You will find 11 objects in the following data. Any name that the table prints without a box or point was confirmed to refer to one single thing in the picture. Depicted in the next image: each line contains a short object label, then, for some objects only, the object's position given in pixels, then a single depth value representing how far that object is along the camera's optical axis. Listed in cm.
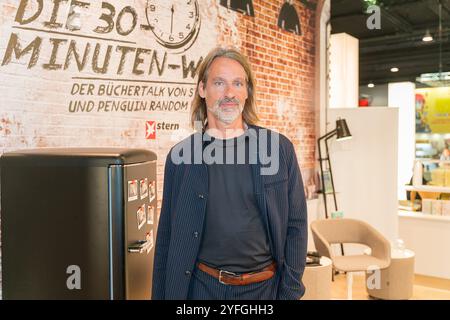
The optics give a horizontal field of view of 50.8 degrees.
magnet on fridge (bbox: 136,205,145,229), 241
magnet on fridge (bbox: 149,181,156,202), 259
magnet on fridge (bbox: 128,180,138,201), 228
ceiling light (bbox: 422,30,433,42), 607
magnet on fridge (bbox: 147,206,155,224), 257
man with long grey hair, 191
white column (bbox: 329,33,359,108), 585
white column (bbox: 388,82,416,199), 913
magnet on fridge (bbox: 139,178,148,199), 242
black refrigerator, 219
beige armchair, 394
